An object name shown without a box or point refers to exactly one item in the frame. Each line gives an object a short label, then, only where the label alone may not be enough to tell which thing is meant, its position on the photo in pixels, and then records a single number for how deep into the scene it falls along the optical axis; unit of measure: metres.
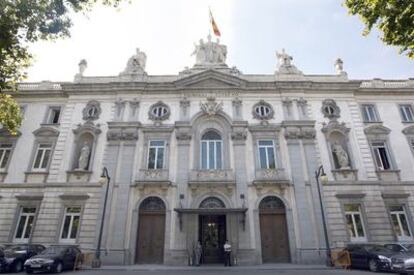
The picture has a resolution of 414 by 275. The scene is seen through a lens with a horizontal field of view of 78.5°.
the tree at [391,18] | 12.24
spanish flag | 24.86
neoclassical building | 18.09
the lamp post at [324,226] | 16.38
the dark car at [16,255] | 14.55
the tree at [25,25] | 12.48
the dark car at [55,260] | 13.81
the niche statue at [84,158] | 20.19
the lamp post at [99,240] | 16.20
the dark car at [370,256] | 13.94
